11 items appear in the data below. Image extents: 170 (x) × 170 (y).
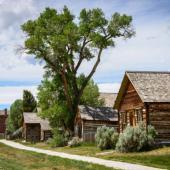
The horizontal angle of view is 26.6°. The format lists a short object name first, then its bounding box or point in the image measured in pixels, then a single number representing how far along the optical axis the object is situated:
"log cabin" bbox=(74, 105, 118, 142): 42.34
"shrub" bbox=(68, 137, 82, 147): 38.29
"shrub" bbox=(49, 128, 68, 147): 40.39
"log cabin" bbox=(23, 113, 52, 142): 61.73
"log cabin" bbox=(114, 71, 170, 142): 28.28
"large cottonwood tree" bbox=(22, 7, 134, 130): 42.78
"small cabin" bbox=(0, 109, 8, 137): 112.12
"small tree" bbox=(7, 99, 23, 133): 78.92
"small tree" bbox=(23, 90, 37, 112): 74.84
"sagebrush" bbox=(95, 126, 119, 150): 30.28
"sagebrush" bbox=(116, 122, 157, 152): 26.32
